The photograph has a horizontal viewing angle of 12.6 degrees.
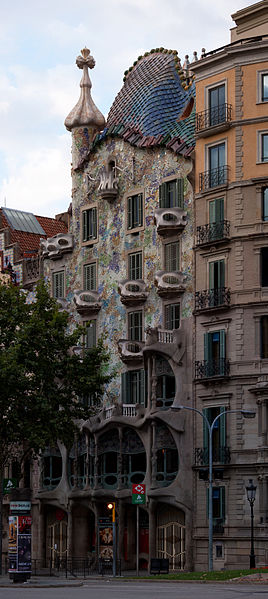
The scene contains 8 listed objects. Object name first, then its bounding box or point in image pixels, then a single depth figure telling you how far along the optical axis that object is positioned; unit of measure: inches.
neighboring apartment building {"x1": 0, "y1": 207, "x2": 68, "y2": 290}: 3203.7
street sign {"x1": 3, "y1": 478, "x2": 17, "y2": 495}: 3025.1
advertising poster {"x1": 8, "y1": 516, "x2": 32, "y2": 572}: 2069.4
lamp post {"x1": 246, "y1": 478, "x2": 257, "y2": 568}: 2174.8
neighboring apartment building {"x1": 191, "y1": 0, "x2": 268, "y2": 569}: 2394.2
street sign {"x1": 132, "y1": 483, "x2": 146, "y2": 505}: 2199.2
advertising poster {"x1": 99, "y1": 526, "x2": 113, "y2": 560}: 2684.5
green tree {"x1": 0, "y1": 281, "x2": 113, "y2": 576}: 2444.6
